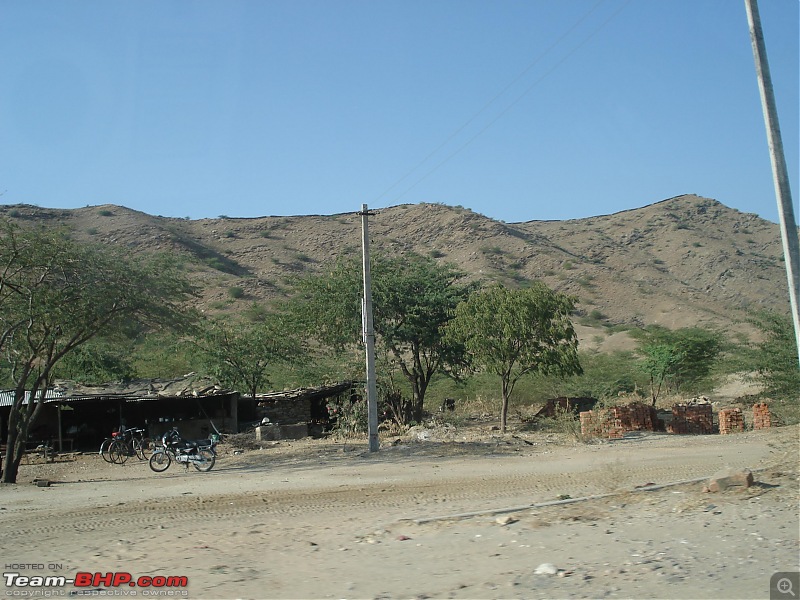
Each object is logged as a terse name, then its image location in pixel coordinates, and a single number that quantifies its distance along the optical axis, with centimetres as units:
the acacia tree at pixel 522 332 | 2734
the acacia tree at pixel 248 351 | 3547
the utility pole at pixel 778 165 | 1005
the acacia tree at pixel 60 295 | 2009
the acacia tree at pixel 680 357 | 3747
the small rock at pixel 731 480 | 1132
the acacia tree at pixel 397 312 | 3256
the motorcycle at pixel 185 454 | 2127
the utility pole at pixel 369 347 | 2352
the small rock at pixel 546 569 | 783
